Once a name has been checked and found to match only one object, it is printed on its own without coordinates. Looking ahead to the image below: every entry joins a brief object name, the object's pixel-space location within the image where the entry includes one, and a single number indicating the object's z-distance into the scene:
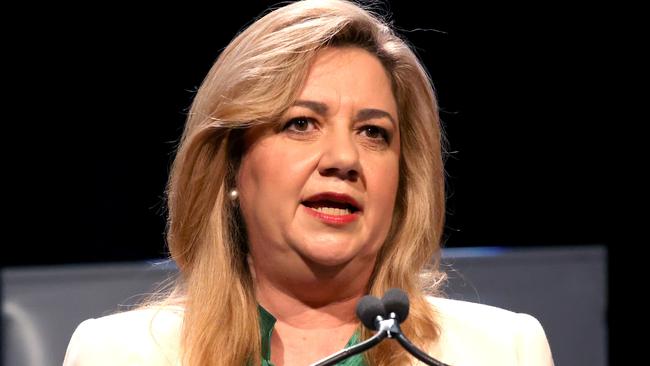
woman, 3.60
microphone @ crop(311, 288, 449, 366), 3.43
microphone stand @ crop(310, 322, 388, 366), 3.42
